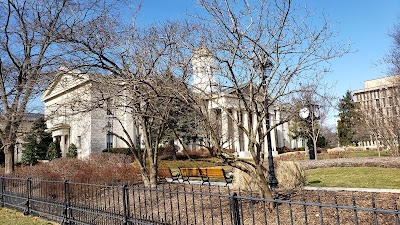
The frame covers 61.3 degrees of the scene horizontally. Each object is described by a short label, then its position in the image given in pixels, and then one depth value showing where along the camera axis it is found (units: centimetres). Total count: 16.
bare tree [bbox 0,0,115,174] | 1306
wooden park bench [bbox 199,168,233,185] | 1403
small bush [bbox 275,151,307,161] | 3140
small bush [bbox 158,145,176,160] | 3756
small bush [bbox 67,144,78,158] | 3869
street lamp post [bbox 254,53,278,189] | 653
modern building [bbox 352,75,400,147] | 2384
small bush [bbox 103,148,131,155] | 3869
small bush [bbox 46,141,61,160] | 3962
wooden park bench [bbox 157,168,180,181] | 1635
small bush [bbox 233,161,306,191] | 1045
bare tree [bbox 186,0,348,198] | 641
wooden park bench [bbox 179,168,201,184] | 1554
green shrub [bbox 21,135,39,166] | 4006
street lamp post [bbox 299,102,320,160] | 1551
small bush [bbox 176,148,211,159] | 3946
